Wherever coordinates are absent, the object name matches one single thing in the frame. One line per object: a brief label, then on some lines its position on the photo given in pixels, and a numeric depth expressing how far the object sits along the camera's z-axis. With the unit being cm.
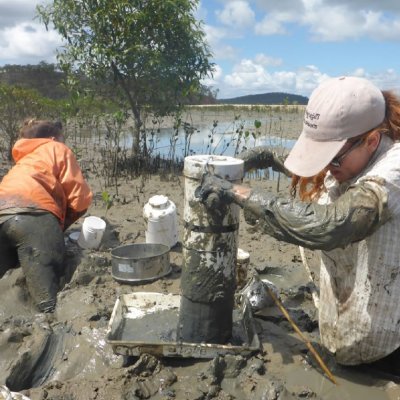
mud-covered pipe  257
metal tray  268
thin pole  266
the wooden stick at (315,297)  336
